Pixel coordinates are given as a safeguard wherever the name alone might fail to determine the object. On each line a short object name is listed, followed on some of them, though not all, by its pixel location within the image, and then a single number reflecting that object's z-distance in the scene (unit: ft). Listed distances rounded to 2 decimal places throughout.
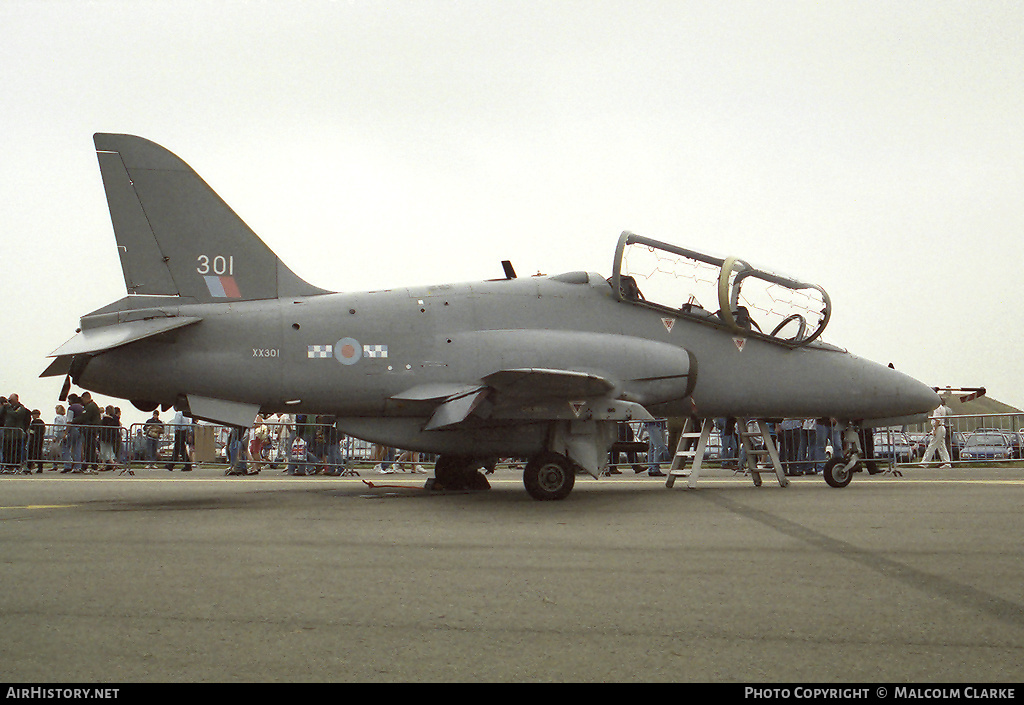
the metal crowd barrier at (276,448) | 64.34
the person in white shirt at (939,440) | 66.90
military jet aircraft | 32.22
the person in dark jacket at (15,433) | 65.62
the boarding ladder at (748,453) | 39.83
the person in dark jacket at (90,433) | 66.39
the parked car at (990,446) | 73.36
